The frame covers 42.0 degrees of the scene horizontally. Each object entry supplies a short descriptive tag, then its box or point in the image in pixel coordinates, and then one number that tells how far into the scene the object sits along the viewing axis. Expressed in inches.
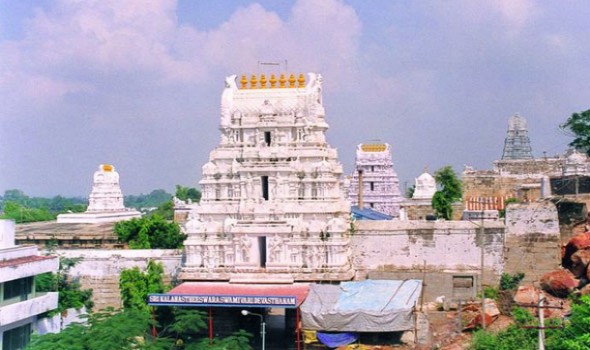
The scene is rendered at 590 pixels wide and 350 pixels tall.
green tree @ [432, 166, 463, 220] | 1957.4
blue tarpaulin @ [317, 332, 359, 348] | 1170.6
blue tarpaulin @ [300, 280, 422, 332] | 1162.6
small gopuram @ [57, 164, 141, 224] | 2417.6
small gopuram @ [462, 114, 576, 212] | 2466.8
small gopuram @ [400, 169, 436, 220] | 2274.9
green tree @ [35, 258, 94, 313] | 1385.3
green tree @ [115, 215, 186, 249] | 1663.4
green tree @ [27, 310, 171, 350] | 1058.1
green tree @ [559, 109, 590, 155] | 1967.3
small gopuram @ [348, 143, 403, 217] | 2573.8
